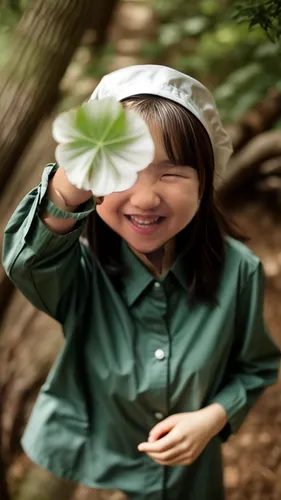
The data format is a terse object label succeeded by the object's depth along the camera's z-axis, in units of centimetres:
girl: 83
